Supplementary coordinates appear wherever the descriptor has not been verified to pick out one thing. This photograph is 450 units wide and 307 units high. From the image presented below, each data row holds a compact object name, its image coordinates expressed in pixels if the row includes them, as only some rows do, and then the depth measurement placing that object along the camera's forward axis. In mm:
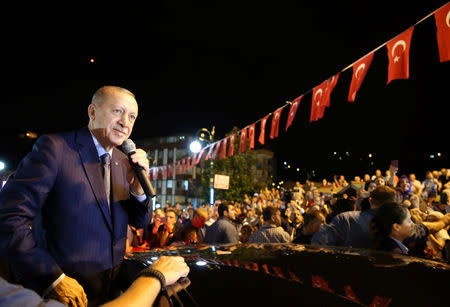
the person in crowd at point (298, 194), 15047
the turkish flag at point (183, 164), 23778
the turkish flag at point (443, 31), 4594
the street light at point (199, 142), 17609
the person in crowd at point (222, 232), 5727
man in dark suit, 1415
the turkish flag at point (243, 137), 13820
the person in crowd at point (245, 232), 6940
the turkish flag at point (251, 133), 13034
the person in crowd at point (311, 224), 5066
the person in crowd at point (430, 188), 10723
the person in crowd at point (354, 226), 3605
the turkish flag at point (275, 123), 10583
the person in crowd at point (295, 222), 8469
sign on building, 13420
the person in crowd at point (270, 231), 4924
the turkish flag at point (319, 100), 7795
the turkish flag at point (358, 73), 6459
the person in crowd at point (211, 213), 8900
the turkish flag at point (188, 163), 23219
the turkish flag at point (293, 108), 9312
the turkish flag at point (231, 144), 14978
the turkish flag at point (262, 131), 11732
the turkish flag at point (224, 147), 16344
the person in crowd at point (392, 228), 2934
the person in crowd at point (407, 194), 6808
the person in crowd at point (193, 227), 6691
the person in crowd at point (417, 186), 9656
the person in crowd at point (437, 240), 4586
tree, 32406
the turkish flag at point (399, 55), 5395
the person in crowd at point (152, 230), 7246
